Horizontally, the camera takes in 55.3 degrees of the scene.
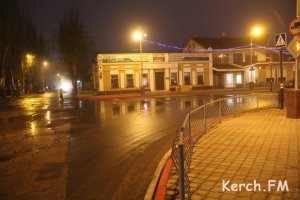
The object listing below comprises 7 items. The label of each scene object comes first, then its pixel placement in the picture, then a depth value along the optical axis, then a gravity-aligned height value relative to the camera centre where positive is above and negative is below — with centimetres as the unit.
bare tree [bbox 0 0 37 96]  4569 +813
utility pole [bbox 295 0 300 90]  1168 +47
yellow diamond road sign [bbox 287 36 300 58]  1126 +140
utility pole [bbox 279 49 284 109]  1475 -61
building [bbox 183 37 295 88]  4941 +385
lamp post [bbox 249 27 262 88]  3438 +647
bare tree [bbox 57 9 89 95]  4572 +766
